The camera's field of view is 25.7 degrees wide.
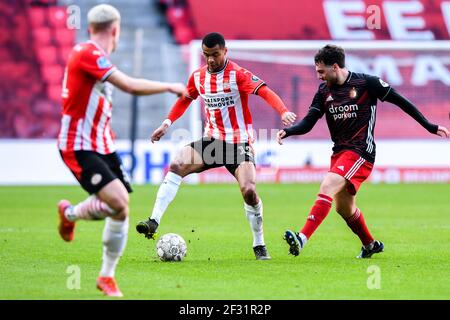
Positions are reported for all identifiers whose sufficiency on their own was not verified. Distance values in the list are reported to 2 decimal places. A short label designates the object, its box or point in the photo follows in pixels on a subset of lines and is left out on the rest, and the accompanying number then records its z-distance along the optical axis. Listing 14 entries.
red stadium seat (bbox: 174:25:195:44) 28.72
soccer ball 9.67
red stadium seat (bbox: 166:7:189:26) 28.55
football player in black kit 9.61
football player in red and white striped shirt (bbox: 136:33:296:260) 9.93
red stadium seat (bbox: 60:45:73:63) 27.77
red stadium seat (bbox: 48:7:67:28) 28.09
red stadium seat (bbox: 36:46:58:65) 27.67
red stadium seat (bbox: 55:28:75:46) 28.17
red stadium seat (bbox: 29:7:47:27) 28.00
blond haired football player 7.21
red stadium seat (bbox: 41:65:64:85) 27.23
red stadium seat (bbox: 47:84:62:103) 26.88
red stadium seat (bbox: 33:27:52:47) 27.97
